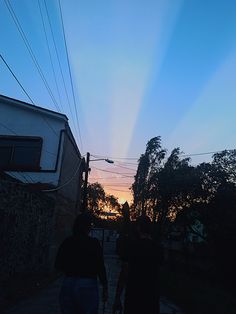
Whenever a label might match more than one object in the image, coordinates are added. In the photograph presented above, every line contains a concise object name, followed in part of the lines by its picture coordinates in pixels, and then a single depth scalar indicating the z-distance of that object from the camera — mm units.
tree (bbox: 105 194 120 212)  40065
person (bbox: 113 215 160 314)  2518
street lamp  15448
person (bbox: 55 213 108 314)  2482
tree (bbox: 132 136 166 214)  23308
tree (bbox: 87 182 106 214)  38199
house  10973
